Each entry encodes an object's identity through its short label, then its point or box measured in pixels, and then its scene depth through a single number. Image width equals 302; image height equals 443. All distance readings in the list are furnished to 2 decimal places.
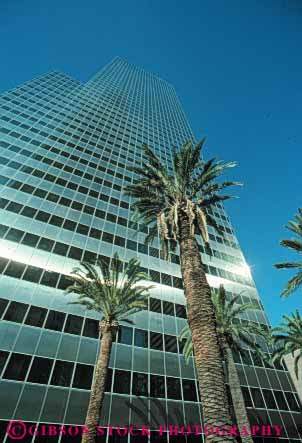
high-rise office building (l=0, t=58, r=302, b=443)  18.03
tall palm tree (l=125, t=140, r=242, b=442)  7.22
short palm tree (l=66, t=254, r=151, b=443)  12.57
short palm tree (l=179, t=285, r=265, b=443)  16.53
